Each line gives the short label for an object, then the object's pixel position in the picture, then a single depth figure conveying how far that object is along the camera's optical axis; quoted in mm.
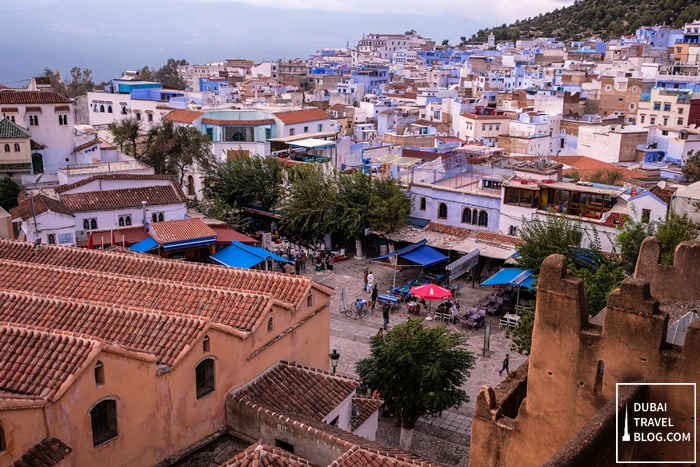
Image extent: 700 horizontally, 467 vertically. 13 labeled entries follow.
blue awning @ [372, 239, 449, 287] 30234
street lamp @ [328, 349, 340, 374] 18059
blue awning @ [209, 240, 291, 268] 29031
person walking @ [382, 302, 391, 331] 26216
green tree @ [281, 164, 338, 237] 34312
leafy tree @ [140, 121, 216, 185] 42156
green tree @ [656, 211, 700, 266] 21875
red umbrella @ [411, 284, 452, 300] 25797
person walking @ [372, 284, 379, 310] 28559
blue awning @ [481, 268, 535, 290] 26583
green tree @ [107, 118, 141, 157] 45344
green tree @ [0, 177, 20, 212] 33875
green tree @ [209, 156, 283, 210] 37719
